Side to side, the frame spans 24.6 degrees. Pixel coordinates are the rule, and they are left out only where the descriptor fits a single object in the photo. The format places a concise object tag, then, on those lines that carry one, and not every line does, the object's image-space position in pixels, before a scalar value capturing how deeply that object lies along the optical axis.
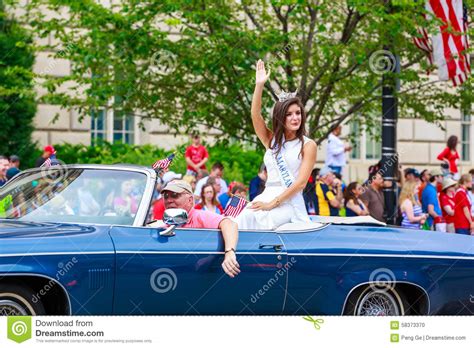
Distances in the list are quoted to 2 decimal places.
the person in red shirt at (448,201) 17.08
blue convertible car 7.22
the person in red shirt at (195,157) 19.17
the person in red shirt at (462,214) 16.92
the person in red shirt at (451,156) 20.09
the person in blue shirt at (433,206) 17.02
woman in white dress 8.53
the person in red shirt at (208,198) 14.12
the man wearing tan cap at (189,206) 8.00
